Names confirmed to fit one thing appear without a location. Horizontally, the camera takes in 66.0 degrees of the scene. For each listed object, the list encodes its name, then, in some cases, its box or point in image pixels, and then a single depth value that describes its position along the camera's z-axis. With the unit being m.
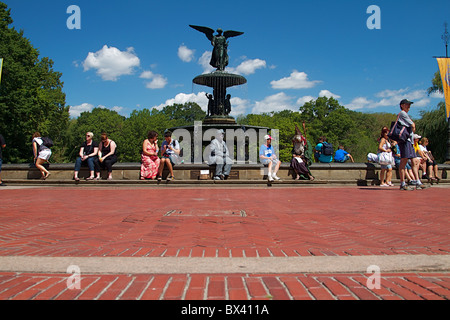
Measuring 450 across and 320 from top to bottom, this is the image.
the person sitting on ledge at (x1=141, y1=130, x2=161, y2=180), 11.19
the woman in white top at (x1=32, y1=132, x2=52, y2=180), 11.58
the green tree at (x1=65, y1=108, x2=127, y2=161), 55.88
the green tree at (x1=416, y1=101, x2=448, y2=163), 30.05
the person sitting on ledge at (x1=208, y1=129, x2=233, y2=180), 11.32
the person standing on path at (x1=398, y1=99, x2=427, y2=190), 8.93
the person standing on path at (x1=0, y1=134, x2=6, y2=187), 11.21
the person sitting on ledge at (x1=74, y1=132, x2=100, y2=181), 11.21
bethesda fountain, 18.03
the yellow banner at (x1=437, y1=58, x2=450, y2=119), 14.99
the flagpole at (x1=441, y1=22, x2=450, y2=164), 16.31
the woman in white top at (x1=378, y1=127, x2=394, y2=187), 10.49
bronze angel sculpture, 18.61
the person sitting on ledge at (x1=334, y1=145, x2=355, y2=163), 14.40
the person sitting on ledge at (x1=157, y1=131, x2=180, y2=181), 11.06
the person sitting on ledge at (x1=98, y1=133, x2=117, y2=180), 11.35
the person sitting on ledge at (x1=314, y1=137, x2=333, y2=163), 14.05
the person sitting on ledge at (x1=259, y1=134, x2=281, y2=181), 11.33
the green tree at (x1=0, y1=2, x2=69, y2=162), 27.00
